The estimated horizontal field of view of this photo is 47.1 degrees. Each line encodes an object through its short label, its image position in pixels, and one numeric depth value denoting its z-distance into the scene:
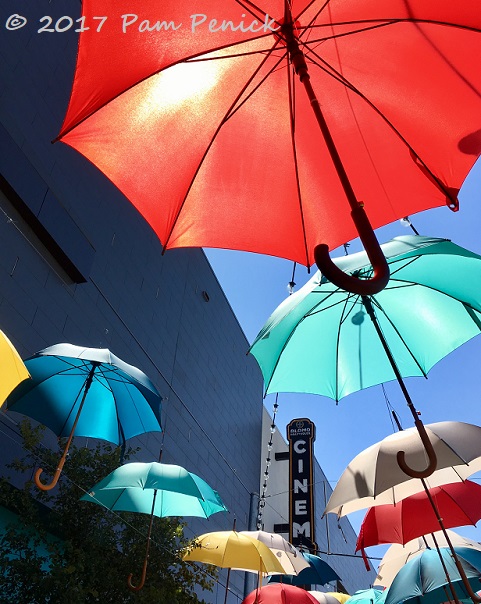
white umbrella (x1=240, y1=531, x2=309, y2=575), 7.65
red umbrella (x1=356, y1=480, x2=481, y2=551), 5.84
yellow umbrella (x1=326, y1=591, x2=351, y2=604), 10.42
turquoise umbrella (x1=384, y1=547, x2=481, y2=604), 5.66
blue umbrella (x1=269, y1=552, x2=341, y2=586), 9.25
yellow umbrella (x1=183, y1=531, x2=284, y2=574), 6.51
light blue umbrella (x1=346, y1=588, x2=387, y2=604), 8.44
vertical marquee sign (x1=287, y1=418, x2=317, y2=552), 14.96
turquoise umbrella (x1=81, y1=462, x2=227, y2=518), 5.47
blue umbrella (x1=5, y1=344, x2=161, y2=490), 5.71
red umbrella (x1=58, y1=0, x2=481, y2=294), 2.61
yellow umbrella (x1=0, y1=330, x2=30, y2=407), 3.93
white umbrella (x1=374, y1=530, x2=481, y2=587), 6.81
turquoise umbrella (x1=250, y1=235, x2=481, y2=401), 3.70
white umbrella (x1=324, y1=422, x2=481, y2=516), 4.28
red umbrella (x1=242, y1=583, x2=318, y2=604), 7.25
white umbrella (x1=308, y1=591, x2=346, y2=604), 9.17
